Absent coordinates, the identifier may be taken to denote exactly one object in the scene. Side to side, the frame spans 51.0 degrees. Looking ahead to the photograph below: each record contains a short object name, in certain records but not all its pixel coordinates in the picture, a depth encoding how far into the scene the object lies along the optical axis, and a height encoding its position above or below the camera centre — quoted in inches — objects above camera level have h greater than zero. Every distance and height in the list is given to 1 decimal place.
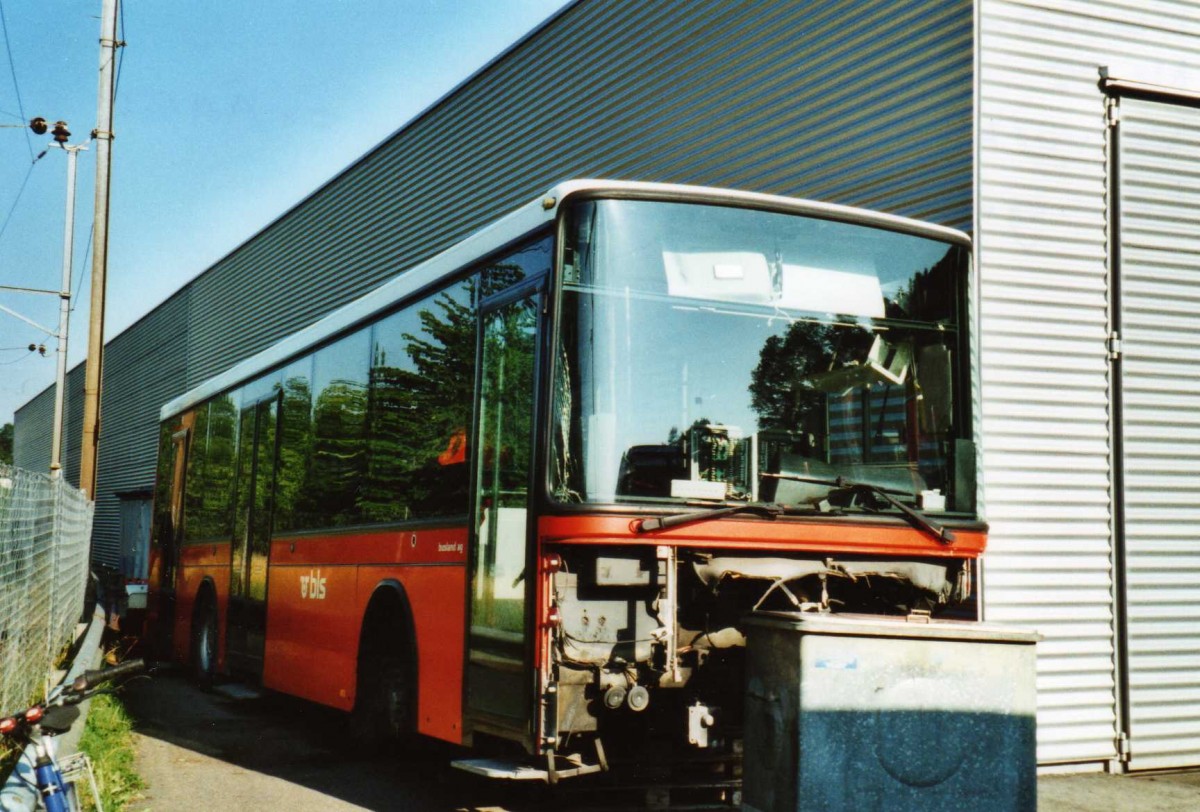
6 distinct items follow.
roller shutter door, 373.7 +24.2
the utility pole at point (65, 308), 1277.1 +182.1
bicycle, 148.7 -30.1
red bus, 230.7 +6.6
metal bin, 207.3 -37.7
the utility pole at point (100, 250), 677.9 +122.9
